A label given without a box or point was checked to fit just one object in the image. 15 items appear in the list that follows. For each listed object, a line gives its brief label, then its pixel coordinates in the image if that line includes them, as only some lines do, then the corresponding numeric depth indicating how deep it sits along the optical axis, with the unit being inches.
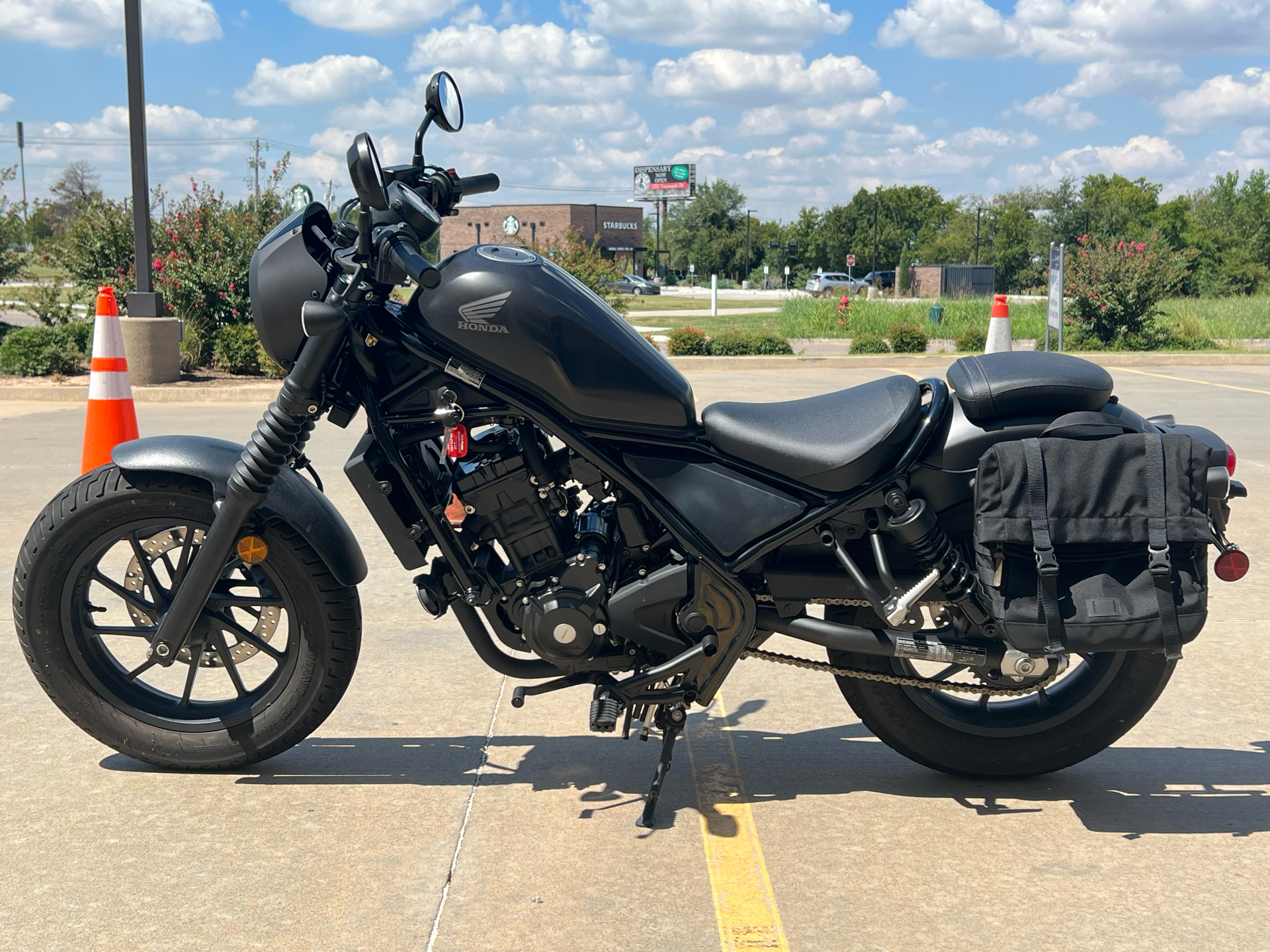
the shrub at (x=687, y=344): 681.6
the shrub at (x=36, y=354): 510.6
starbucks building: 2987.2
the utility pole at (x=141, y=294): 466.3
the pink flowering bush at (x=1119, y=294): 733.3
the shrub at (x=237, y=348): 533.6
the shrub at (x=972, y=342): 732.7
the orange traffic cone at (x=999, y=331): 499.8
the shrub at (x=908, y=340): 726.5
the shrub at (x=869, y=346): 731.4
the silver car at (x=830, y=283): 2322.0
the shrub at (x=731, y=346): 683.4
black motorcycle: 114.0
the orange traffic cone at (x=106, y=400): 242.1
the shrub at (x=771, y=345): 695.1
